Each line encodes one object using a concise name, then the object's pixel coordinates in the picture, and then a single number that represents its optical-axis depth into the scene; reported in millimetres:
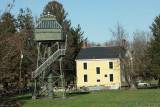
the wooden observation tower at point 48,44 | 54344
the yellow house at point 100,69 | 98375
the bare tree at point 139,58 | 87250
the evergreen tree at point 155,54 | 82294
